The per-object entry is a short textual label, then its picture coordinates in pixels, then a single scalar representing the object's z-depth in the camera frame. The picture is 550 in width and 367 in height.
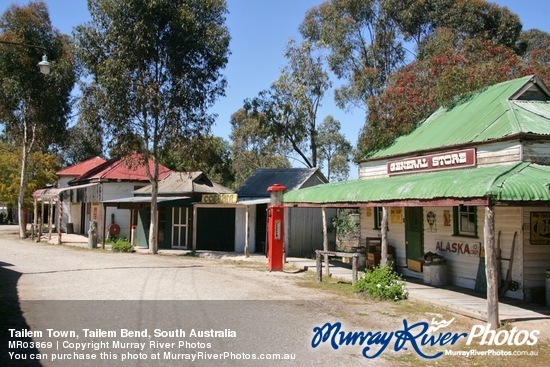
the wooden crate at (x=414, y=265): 14.75
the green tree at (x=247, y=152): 41.91
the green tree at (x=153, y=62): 21.89
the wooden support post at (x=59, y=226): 26.27
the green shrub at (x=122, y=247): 23.48
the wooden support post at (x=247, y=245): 21.06
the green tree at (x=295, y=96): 31.09
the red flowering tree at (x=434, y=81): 20.39
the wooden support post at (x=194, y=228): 23.31
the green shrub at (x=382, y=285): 11.30
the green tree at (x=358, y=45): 31.48
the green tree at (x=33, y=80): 28.34
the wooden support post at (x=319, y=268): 14.41
